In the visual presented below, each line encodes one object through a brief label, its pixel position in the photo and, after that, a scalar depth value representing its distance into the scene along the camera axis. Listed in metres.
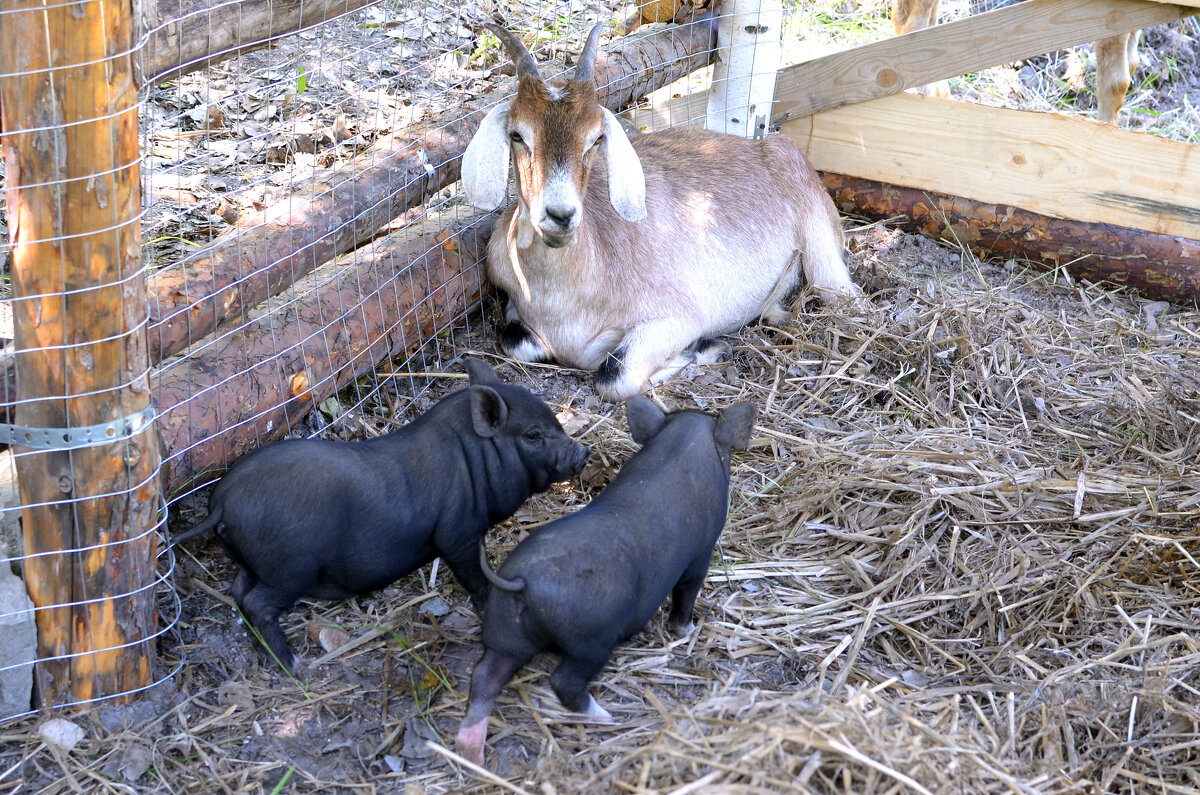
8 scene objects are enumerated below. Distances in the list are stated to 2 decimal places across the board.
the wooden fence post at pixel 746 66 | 5.60
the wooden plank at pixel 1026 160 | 5.33
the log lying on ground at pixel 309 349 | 3.38
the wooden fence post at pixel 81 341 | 2.40
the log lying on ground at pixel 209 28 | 2.99
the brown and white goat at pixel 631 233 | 4.08
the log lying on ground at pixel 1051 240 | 5.41
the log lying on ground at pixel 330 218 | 3.42
